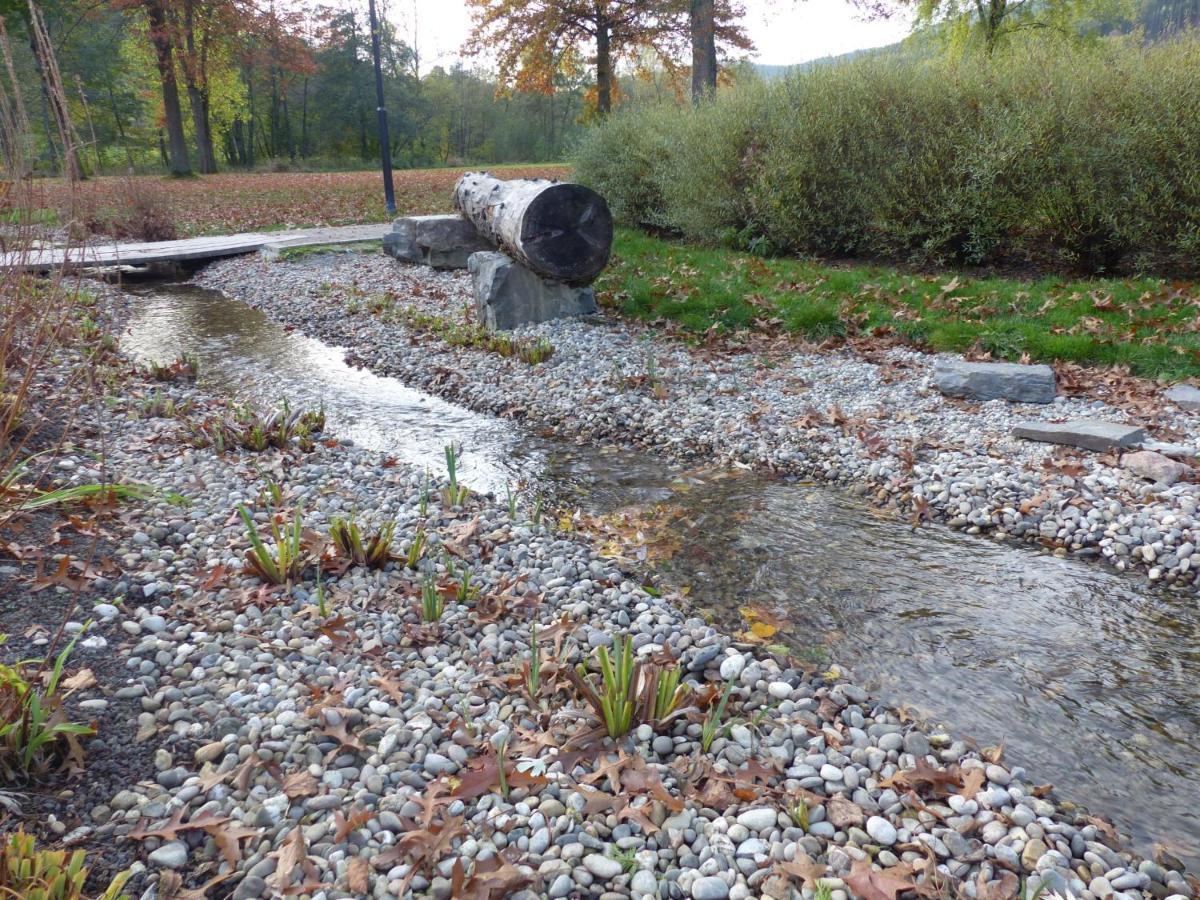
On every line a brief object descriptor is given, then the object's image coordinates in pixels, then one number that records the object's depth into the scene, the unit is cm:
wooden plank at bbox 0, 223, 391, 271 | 1288
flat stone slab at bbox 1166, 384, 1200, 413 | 546
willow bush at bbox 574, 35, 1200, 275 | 804
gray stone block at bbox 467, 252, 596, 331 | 820
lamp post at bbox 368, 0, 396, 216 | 1580
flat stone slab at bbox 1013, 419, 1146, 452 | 488
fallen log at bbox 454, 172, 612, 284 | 769
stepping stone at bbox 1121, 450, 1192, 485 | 449
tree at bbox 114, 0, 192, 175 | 2491
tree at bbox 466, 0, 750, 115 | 1973
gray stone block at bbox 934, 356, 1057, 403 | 584
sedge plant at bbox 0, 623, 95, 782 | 225
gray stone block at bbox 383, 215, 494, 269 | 1209
